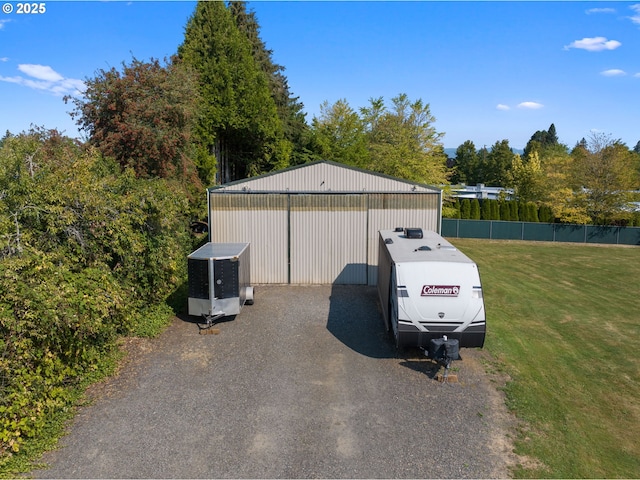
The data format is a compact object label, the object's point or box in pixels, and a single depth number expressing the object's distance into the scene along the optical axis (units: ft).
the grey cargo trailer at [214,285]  37.37
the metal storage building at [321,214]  53.26
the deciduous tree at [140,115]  56.13
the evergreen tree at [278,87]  123.65
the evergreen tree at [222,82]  88.17
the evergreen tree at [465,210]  109.91
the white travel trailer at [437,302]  28.04
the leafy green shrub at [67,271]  20.94
